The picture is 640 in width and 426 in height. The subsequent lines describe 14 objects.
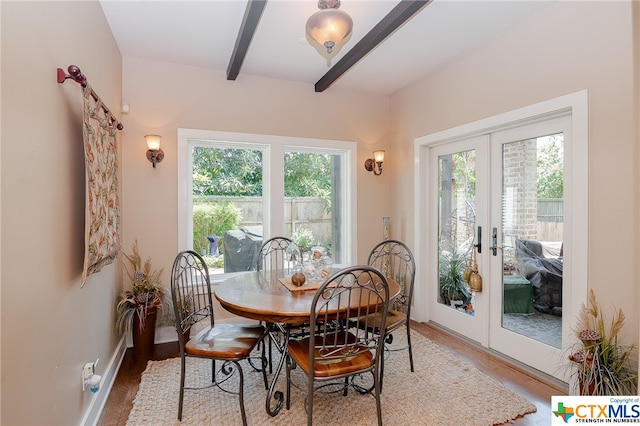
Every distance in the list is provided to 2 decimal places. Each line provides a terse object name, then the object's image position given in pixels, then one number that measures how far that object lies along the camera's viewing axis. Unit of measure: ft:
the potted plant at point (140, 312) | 9.27
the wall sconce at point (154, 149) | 10.00
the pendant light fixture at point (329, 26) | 5.71
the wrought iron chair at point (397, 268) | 11.84
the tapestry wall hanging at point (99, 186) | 5.49
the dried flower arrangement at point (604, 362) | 6.08
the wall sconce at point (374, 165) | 13.20
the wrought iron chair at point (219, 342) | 6.40
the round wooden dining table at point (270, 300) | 6.01
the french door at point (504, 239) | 8.18
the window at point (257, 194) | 11.28
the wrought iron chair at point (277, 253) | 11.56
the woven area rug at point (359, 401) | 6.63
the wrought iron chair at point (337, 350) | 5.66
